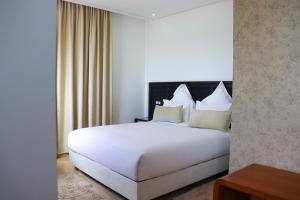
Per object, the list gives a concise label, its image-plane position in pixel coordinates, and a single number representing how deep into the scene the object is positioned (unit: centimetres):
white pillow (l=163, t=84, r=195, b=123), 406
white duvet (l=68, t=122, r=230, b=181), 226
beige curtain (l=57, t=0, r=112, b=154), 402
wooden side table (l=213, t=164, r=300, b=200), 147
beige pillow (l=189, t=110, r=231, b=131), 324
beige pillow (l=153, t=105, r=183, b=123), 393
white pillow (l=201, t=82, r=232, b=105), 356
